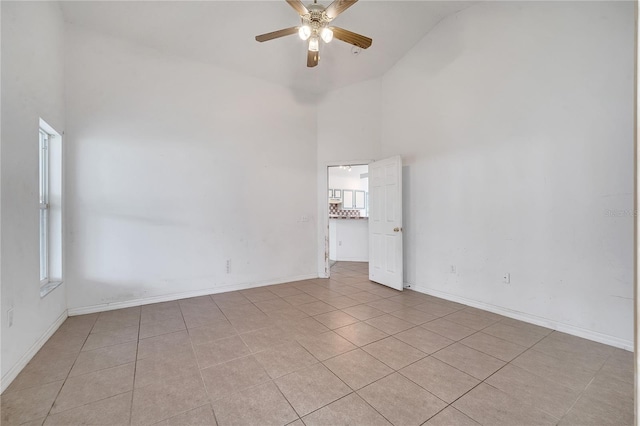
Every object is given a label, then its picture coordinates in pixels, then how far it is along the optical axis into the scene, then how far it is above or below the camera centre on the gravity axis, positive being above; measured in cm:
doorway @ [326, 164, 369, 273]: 657 -10
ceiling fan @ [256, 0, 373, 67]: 240 +181
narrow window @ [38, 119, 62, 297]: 274 +9
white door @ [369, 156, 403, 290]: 402 -20
